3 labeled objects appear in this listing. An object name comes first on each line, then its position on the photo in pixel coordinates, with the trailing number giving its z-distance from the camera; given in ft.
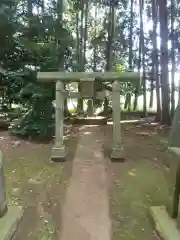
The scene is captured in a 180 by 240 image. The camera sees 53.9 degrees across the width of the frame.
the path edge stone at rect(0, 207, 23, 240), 5.80
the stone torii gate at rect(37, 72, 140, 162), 10.97
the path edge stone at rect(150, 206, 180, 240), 5.69
